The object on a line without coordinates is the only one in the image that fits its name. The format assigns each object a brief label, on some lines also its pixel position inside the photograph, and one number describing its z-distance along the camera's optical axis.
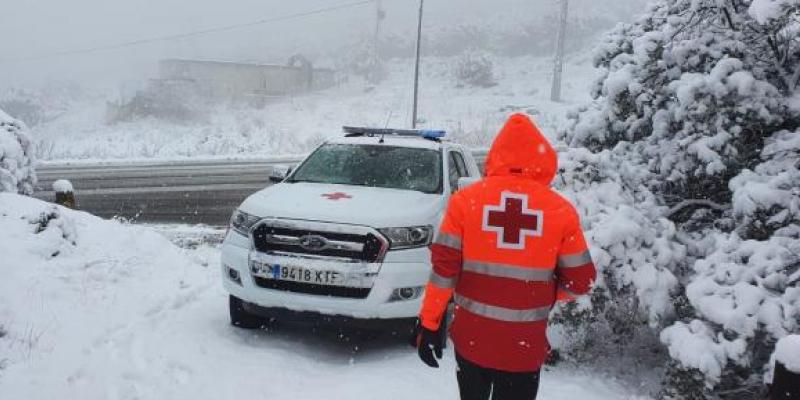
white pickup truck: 4.60
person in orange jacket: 2.67
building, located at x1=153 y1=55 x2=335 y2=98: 52.75
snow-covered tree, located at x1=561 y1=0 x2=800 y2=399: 3.70
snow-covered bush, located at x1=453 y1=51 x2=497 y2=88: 49.91
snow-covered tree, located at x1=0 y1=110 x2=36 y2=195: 6.90
